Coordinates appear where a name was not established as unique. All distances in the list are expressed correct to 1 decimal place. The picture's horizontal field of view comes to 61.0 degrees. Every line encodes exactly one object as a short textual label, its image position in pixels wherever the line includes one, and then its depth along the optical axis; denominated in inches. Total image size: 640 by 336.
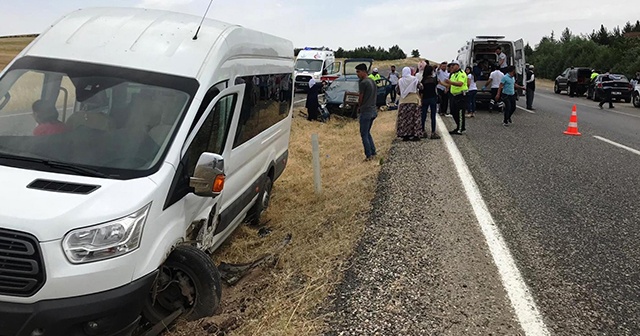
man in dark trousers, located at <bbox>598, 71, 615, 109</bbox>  1017.8
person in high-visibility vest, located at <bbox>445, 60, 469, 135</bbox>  512.1
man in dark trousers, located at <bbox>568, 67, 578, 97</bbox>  1390.3
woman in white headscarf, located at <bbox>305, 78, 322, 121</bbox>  720.9
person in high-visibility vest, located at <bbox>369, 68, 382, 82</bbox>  842.8
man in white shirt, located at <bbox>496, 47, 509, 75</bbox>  784.9
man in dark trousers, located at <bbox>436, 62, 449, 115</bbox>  632.9
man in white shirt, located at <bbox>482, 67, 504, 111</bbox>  732.0
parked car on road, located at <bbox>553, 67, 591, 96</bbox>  1392.7
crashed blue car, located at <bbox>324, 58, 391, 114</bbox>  774.5
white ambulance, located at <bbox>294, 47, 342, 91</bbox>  1264.0
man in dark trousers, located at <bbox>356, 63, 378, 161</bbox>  395.9
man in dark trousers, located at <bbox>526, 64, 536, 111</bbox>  834.5
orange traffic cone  536.1
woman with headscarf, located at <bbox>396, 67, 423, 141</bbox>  449.8
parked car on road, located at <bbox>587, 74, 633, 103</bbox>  1120.9
